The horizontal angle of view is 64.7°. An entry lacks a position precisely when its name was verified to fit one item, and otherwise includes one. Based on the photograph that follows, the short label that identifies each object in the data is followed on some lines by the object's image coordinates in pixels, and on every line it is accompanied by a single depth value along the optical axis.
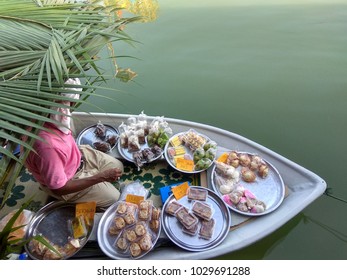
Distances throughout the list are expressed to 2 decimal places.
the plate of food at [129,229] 1.88
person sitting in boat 1.57
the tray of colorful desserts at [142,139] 2.44
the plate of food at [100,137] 2.54
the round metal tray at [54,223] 2.01
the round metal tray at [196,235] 1.92
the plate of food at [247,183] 2.10
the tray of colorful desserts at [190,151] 2.36
